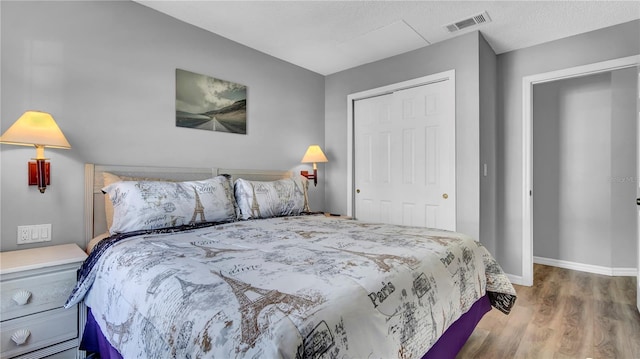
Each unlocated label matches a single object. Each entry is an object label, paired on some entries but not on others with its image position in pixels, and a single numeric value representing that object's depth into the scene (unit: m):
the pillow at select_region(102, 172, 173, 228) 2.09
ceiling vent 2.56
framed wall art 2.62
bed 0.81
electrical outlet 1.86
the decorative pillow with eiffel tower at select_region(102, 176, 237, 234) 1.83
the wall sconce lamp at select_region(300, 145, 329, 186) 3.54
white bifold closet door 3.06
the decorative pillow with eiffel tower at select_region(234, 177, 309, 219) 2.45
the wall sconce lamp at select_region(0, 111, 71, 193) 1.71
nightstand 1.44
